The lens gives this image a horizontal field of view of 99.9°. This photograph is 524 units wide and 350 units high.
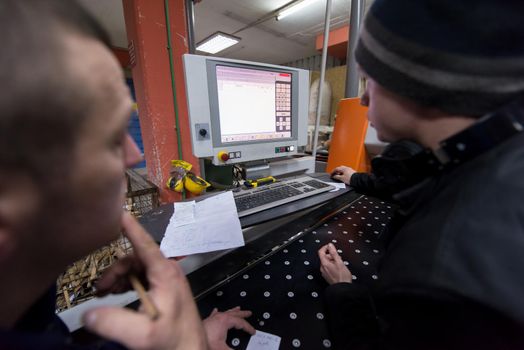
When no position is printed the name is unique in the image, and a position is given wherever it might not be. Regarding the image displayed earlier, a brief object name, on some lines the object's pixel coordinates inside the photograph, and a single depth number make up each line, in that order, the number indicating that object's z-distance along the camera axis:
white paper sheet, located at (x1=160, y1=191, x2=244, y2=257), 0.55
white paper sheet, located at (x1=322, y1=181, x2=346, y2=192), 0.97
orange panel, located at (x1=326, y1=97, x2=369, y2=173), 1.22
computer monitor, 0.85
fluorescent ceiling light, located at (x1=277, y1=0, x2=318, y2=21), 3.00
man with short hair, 0.18
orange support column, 1.56
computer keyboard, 0.74
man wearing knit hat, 0.27
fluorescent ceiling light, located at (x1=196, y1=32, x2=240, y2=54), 4.14
